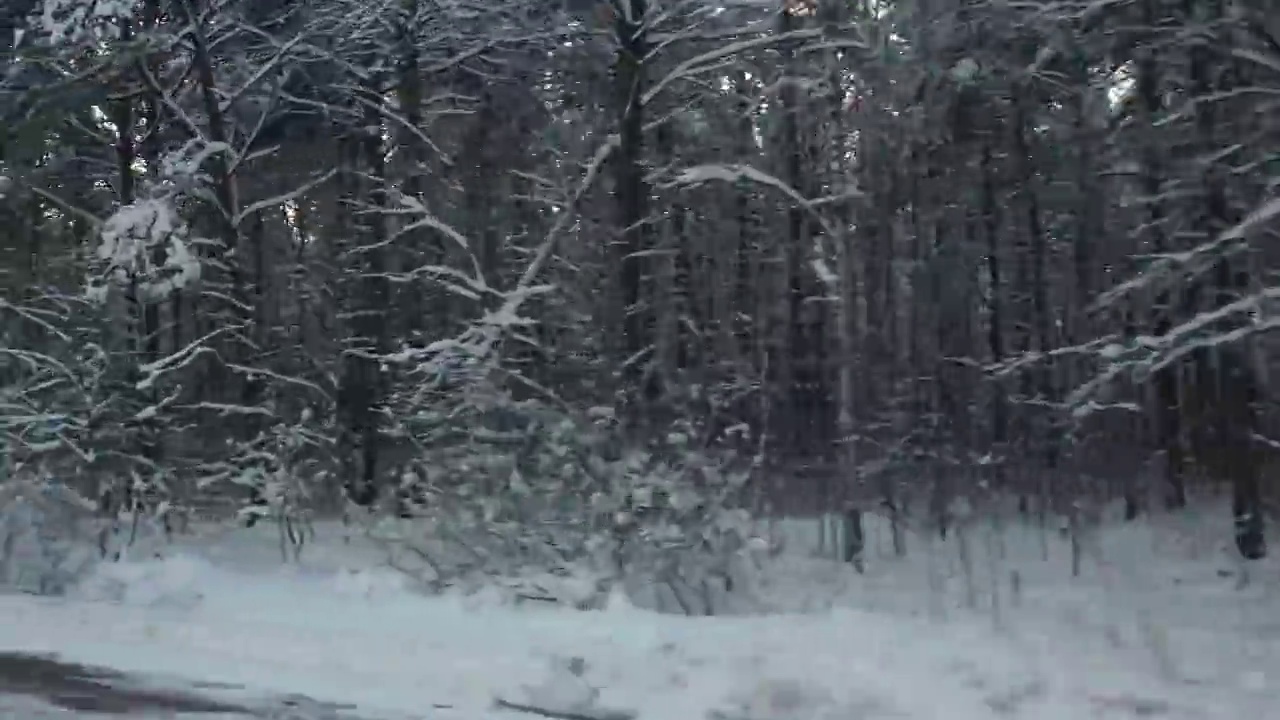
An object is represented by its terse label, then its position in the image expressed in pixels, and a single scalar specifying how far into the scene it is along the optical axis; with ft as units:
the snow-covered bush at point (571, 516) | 41.27
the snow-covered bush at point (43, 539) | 47.44
